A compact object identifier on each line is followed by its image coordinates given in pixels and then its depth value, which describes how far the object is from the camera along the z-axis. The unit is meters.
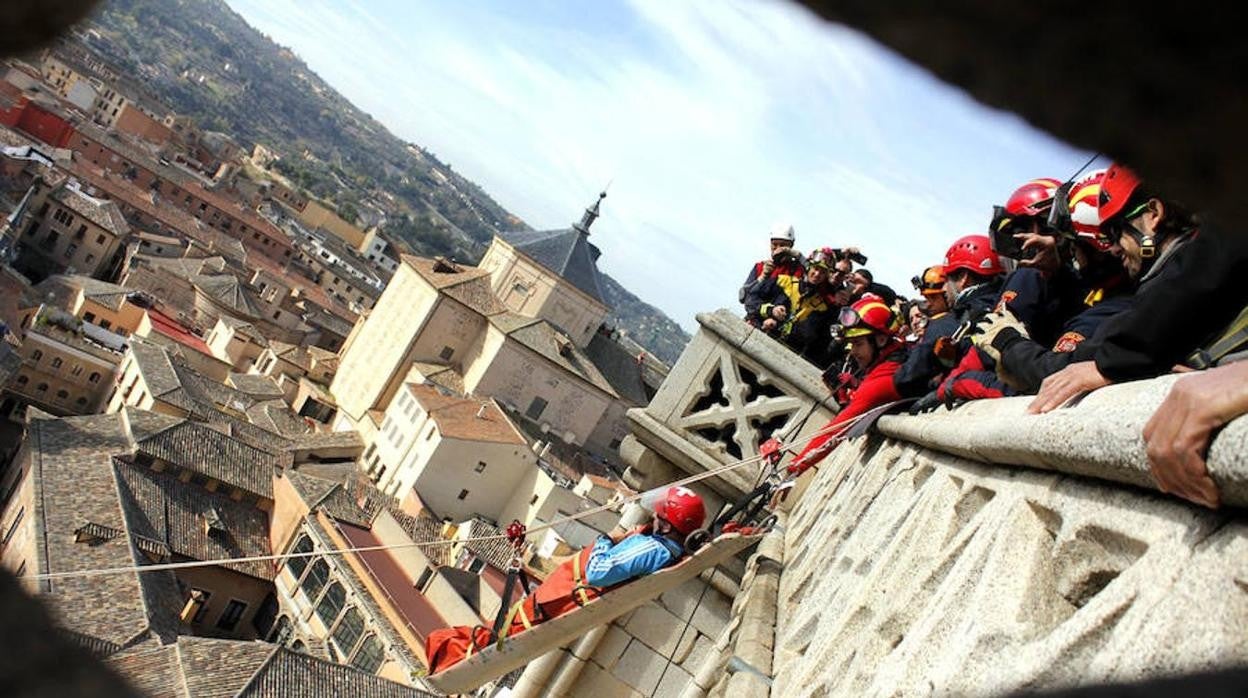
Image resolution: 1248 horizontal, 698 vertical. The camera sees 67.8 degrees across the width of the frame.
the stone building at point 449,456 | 40.50
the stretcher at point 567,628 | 5.89
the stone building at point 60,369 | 41.62
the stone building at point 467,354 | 49.03
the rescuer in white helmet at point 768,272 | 9.66
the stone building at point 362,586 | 28.12
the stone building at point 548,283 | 53.66
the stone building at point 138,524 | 24.44
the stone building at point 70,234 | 58.84
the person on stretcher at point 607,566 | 5.93
